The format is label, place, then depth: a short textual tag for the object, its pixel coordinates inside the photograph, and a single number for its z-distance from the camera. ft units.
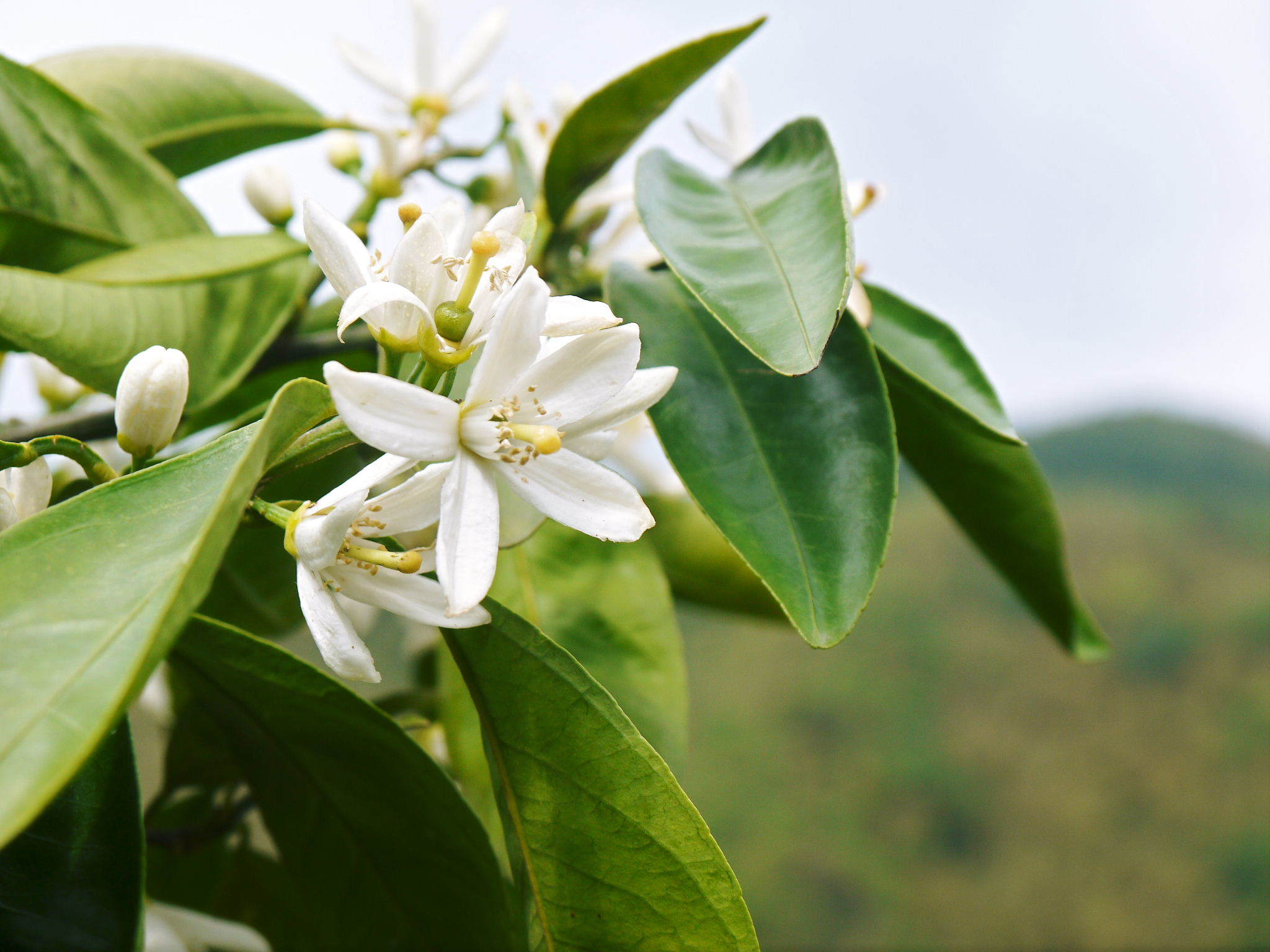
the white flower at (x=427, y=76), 1.08
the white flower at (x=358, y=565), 0.63
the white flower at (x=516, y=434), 0.63
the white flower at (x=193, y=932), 0.81
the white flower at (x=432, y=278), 0.66
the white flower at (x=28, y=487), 0.67
